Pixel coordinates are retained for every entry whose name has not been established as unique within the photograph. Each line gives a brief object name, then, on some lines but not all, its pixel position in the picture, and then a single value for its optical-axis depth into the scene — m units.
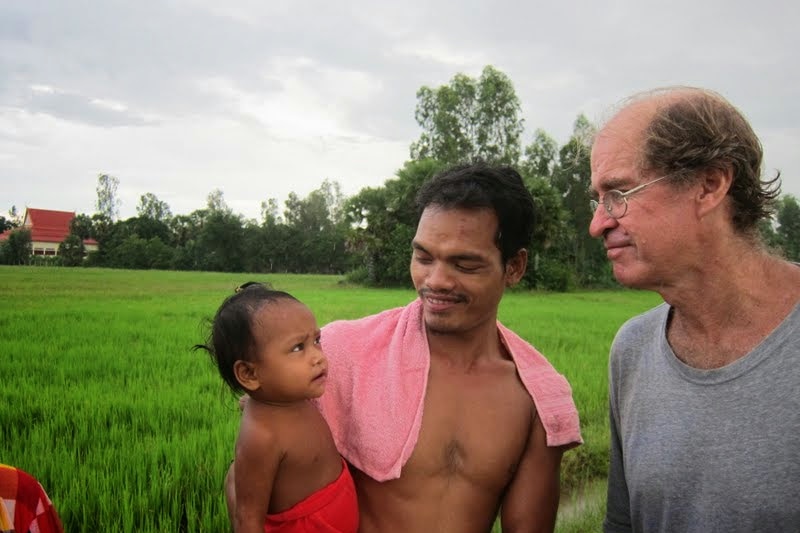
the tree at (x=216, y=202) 50.28
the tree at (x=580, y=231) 30.22
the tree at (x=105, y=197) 43.22
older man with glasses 1.52
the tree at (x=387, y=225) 23.52
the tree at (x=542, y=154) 32.22
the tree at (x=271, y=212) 55.09
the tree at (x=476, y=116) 30.47
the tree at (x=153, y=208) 50.32
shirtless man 1.95
